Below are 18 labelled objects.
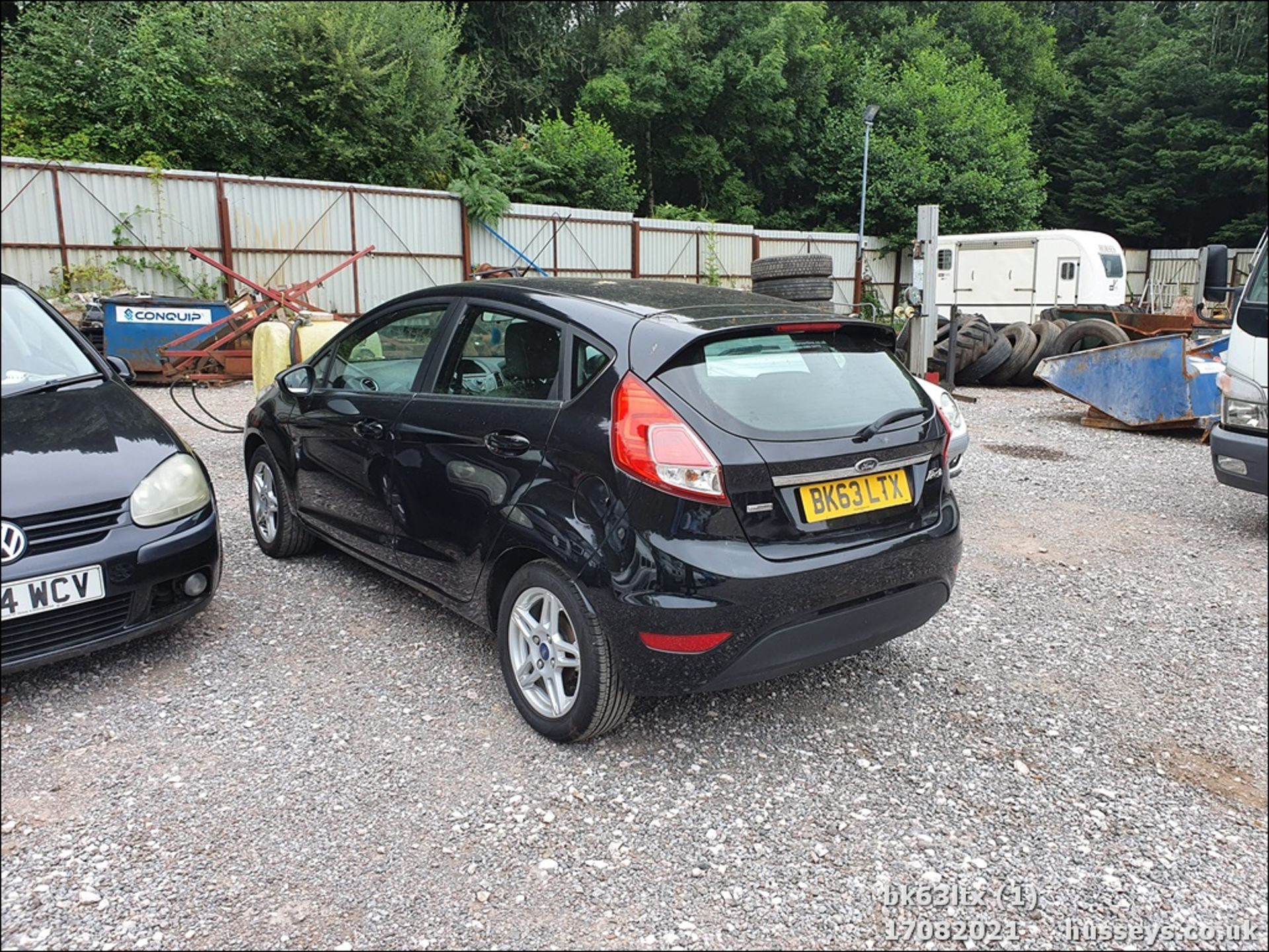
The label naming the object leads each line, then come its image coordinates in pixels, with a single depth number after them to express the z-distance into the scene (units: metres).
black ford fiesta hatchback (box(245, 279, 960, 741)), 2.77
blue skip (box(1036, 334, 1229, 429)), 8.75
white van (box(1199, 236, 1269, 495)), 4.55
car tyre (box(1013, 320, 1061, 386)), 13.35
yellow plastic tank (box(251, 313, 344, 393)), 8.01
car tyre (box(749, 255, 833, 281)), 11.60
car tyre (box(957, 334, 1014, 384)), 13.16
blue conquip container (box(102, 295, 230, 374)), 12.20
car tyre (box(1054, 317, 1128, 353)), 13.32
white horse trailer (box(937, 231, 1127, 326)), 18.30
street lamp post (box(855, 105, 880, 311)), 19.73
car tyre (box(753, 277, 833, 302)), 11.59
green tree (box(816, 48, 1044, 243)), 27.94
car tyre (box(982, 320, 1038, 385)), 13.24
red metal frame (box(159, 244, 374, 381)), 12.03
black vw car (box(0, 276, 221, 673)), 3.00
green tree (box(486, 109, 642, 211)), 22.45
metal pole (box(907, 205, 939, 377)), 12.13
